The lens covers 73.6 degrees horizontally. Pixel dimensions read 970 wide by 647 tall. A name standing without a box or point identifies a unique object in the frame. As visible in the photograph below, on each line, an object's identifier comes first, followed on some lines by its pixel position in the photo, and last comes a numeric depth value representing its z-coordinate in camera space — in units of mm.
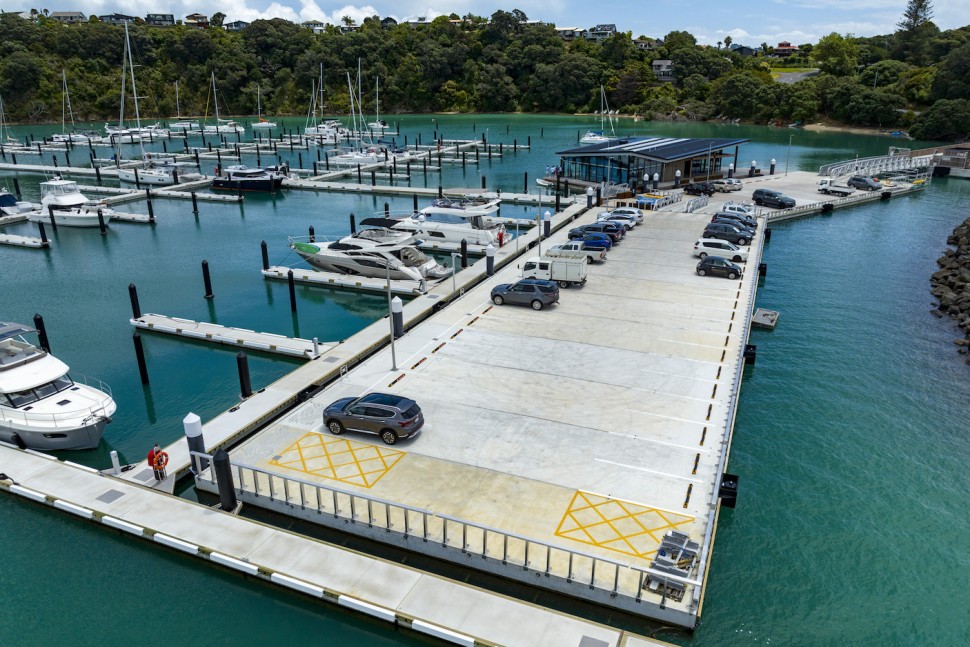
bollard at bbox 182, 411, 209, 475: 22094
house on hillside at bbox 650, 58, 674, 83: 196875
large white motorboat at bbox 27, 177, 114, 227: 64375
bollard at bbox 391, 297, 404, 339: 31938
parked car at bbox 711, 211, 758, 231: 54500
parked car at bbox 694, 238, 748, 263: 45875
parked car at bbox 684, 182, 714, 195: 70750
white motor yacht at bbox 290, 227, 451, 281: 44656
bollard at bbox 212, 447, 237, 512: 20641
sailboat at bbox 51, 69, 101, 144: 125438
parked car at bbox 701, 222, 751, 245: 51125
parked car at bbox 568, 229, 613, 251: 47469
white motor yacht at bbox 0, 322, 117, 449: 25219
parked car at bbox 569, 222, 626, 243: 52219
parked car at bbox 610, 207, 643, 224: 58256
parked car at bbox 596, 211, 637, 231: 56312
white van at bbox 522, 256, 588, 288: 41188
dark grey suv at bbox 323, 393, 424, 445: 23688
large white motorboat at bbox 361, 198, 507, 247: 53625
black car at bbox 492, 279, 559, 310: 37562
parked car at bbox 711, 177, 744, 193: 72812
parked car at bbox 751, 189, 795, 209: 66500
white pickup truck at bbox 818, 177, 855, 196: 74375
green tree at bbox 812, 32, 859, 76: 171612
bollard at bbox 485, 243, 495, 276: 44844
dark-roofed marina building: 71944
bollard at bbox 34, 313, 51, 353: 32188
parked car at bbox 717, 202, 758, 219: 59062
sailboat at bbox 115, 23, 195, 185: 84188
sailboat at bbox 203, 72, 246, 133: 148625
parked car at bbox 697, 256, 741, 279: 43250
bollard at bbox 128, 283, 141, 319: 38406
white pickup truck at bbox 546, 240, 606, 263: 45062
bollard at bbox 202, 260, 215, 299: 43219
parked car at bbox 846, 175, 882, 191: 76875
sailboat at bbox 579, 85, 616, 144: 119750
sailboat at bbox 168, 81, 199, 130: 148125
